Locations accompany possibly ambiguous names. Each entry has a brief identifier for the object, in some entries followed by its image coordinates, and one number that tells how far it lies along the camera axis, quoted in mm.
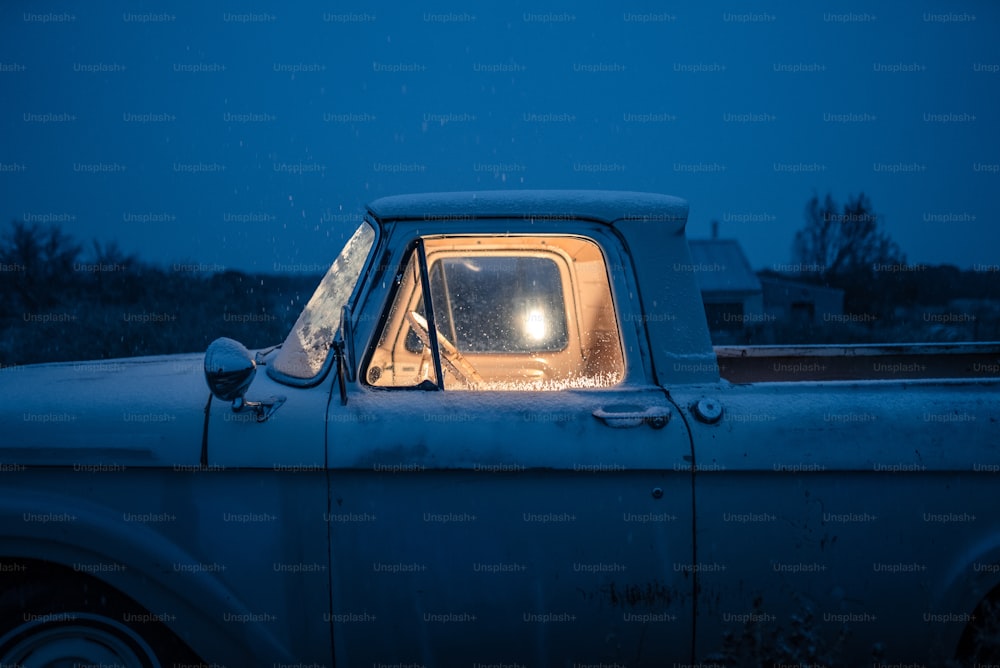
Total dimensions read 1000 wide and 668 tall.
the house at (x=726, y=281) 28114
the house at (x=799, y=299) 35844
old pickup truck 2127
